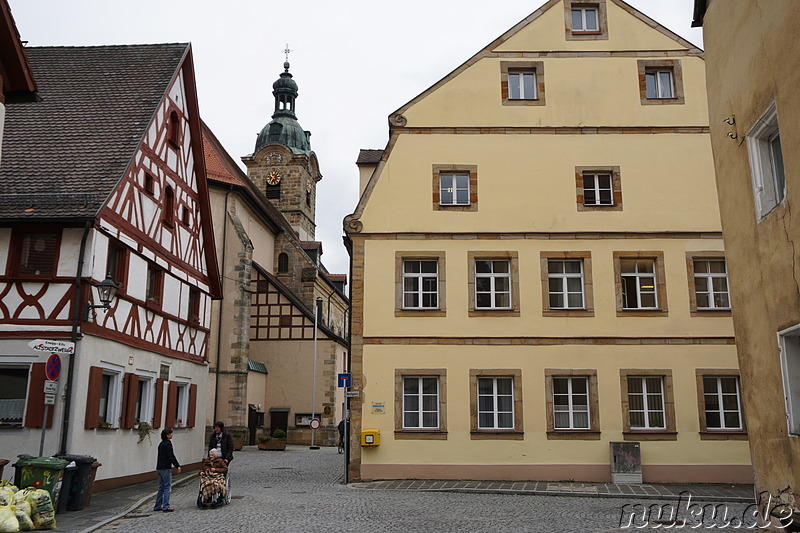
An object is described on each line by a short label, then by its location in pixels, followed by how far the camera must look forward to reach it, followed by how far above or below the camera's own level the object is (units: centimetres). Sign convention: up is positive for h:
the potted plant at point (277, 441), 3325 +7
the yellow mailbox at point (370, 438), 1795 +10
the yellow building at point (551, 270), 1809 +391
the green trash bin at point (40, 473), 1228 -44
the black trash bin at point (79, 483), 1307 -63
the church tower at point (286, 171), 5953 +1959
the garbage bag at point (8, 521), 1045 -97
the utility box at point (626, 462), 1748 -40
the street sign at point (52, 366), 1246 +114
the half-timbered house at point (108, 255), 1505 +384
